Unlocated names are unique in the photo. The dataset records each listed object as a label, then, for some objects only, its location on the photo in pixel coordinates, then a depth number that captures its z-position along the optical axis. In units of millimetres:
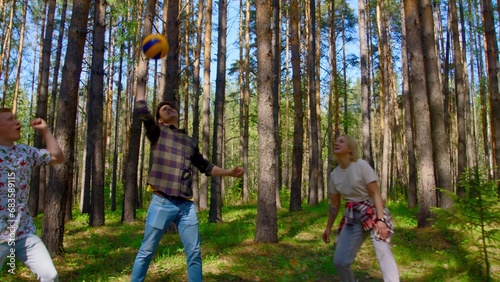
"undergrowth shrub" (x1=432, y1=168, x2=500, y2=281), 4539
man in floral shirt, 2936
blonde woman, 3816
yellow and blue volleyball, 4562
